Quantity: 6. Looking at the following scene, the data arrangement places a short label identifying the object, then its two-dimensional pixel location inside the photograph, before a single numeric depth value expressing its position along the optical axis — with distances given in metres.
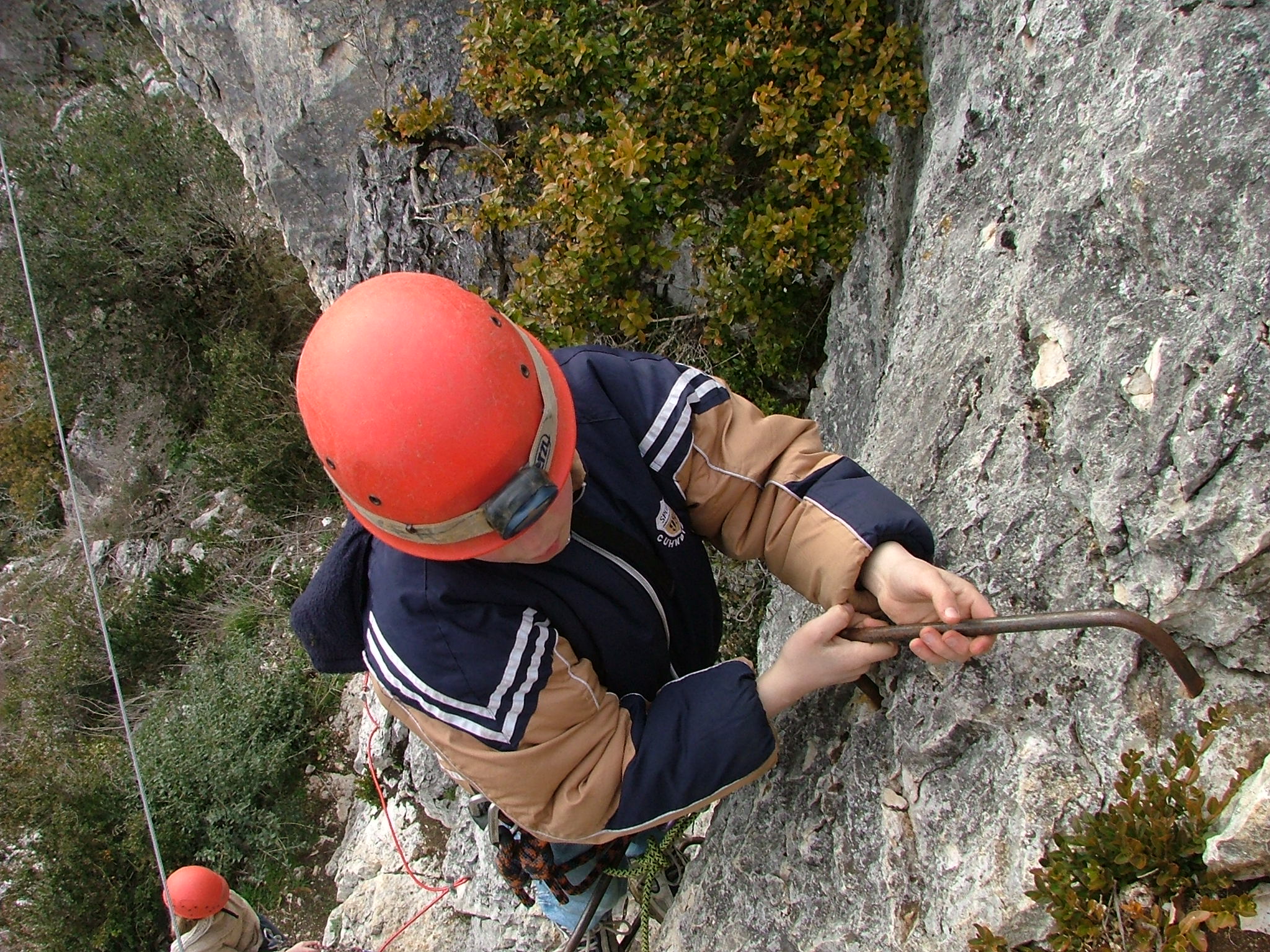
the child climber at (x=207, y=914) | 5.69
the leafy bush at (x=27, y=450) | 14.09
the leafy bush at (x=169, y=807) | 7.25
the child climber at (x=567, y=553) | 1.52
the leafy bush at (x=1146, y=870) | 1.42
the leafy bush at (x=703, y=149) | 3.44
